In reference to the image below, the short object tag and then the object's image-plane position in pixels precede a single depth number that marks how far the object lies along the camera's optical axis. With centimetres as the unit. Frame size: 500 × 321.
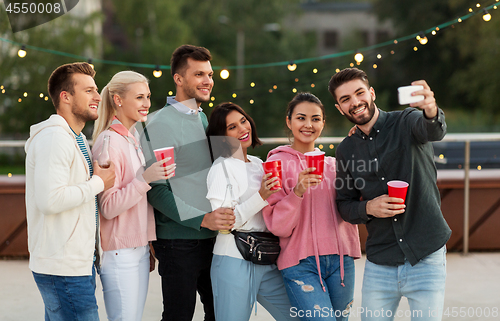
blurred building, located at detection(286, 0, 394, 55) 3734
